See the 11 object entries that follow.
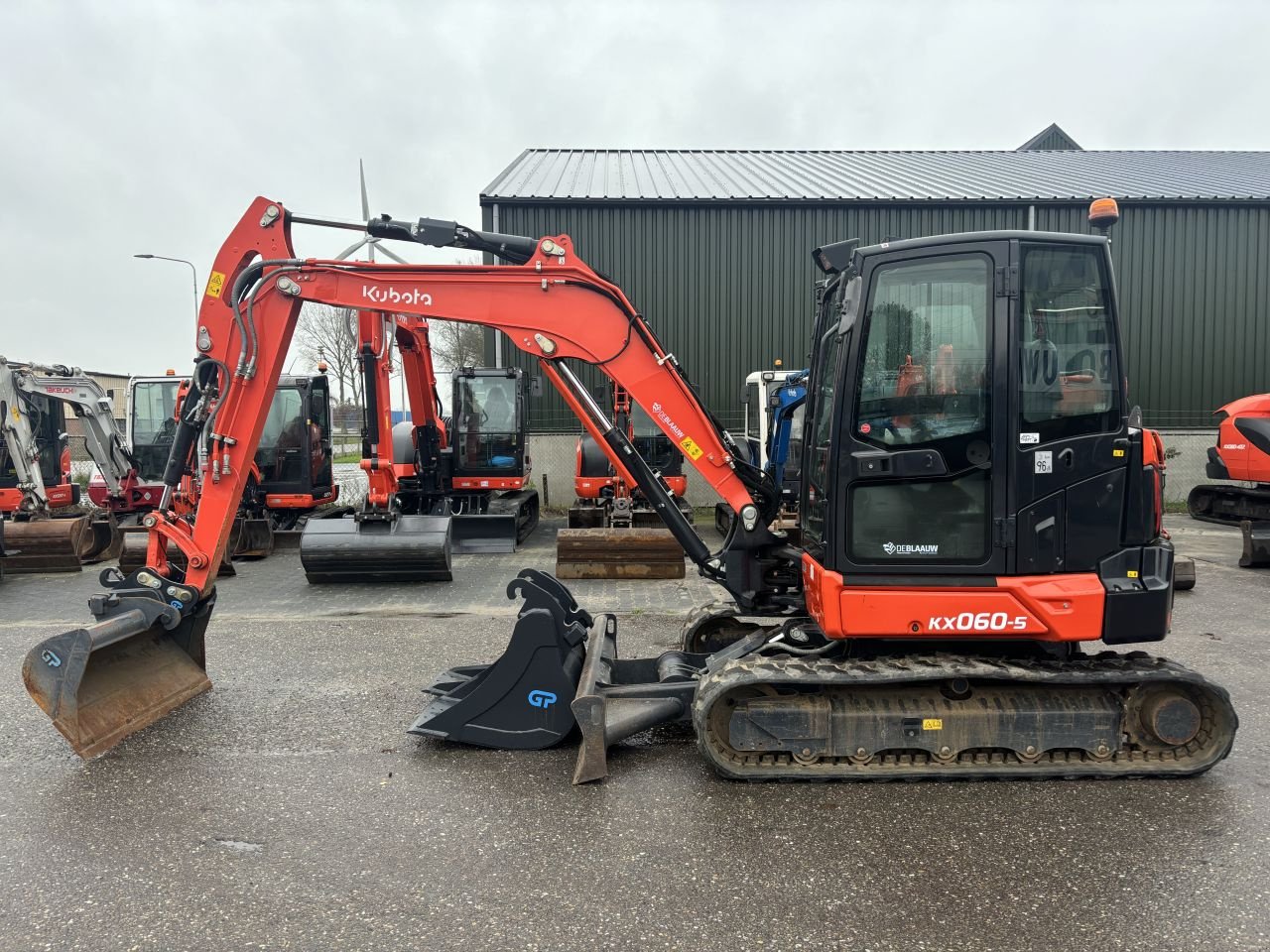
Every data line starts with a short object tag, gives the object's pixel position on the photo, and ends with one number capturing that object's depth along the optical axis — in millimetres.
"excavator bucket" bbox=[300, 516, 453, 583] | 9414
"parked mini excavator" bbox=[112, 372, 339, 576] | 12305
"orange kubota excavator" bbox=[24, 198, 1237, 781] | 4062
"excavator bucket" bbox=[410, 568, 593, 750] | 4516
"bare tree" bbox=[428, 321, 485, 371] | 34656
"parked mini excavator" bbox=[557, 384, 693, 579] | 10016
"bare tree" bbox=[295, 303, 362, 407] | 38406
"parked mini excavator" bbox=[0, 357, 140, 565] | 10766
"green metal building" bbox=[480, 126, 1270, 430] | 17703
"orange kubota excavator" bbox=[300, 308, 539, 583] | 9477
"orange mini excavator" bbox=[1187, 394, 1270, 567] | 10281
